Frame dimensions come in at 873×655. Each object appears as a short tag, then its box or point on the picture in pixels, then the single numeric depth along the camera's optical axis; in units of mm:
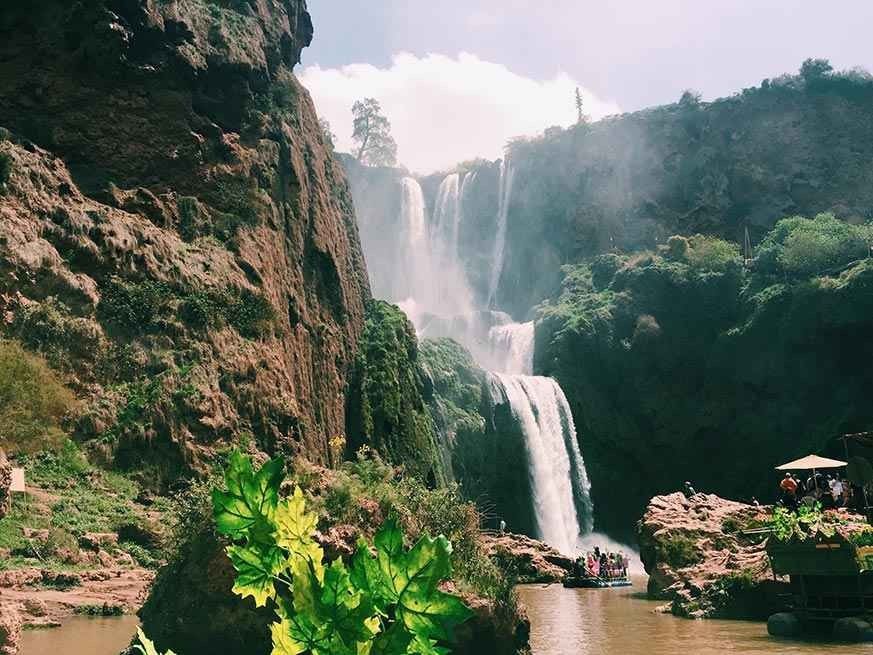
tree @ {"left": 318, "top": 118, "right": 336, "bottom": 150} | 78875
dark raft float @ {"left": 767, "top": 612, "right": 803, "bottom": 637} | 16344
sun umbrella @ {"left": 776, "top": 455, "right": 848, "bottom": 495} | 22311
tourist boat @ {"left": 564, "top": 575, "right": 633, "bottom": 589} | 28953
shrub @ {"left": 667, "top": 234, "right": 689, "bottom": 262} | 51688
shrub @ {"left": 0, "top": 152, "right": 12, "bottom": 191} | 24125
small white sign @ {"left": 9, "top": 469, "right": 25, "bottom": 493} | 15661
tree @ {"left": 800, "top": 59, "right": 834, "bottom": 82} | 57188
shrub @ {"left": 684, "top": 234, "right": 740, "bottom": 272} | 48531
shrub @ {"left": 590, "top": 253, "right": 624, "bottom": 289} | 55938
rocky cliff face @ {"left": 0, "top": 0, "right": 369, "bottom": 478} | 23859
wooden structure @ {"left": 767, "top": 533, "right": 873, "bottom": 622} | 15812
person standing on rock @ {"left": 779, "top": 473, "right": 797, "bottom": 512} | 20031
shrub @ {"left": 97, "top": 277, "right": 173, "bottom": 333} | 24938
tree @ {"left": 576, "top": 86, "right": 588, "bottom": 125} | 70544
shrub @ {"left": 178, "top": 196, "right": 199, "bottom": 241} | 28906
